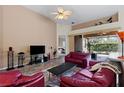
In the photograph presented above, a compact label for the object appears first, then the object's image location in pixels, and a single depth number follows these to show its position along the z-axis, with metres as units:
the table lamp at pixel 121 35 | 1.23
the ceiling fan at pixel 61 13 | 3.14
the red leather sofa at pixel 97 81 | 1.11
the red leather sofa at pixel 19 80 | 0.87
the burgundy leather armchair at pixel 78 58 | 3.07
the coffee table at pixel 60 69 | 2.05
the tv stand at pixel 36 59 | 3.88
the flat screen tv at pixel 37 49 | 3.79
